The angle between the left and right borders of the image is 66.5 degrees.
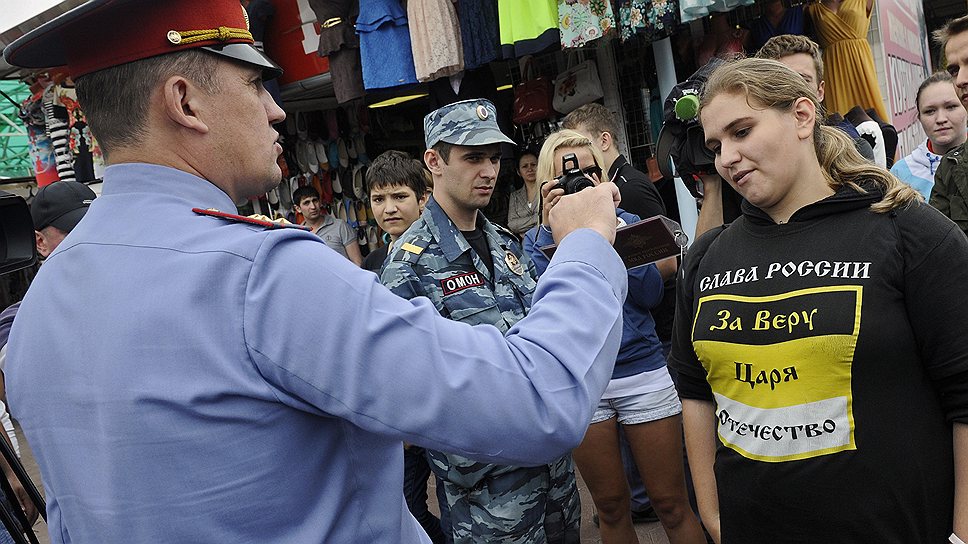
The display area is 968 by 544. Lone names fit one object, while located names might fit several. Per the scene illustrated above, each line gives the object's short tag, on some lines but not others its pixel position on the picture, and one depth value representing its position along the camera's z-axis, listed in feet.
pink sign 18.35
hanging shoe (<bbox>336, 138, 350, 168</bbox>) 25.21
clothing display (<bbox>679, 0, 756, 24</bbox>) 13.05
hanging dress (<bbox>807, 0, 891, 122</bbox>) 14.80
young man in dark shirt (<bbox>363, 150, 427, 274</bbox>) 13.21
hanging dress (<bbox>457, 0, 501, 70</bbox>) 16.48
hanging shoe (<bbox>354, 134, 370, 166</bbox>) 25.34
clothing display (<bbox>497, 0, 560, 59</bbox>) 15.20
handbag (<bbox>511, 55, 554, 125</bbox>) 19.16
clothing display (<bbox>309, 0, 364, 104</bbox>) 18.67
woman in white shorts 10.02
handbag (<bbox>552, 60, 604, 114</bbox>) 18.16
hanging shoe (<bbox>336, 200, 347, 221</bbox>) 25.32
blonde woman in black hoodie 5.26
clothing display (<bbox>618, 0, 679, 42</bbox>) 13.76
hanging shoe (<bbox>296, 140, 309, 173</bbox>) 25.21
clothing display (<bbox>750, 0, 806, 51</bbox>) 14.90
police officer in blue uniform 3.03
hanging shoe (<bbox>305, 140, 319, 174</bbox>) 25.07
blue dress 17.56
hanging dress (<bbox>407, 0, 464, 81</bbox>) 16.67
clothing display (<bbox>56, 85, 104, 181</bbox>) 24.17
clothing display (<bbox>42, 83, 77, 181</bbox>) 24.63
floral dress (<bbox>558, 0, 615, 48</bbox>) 14.51
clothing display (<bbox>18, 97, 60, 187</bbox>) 25.63
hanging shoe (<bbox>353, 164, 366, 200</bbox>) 24.85
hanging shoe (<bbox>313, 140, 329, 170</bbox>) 25.17
